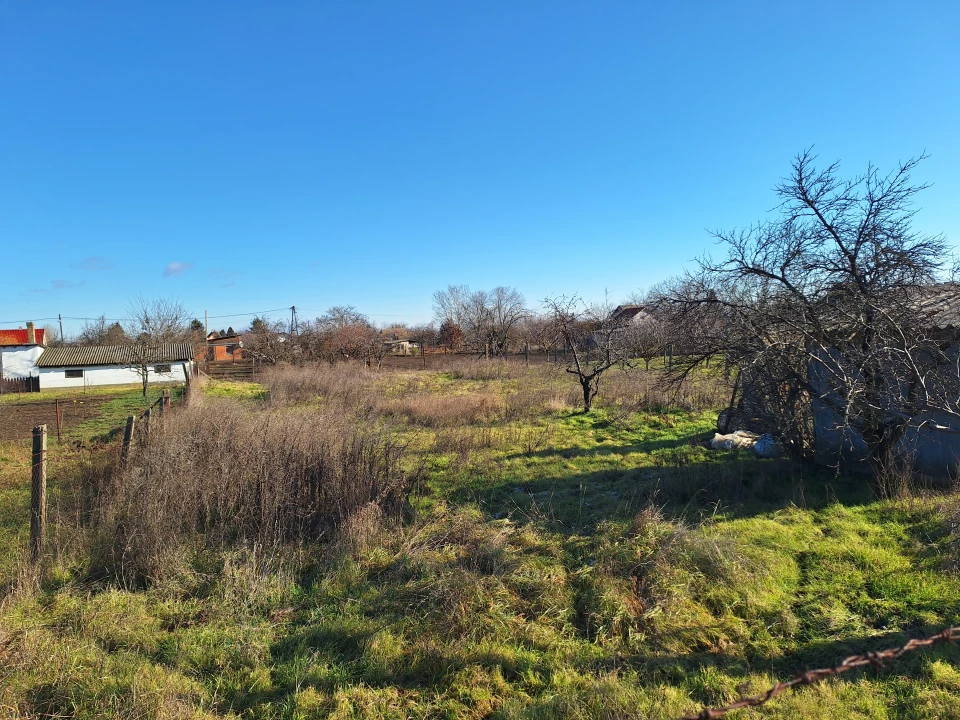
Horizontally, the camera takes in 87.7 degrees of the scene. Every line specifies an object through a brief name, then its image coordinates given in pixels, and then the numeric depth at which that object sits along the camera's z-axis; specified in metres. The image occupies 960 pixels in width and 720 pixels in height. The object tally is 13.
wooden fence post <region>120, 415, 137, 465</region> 5.97
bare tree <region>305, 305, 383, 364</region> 33.06
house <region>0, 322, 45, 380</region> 38.34
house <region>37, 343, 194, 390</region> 34.97
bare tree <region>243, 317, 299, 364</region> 34.09
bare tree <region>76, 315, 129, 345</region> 51.06
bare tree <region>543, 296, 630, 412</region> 14.34
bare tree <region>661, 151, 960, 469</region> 5.29
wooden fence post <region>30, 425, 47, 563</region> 4.63
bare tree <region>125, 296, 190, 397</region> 25.72
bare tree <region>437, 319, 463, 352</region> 49.91
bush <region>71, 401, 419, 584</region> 4.74
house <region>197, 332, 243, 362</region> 45.88
